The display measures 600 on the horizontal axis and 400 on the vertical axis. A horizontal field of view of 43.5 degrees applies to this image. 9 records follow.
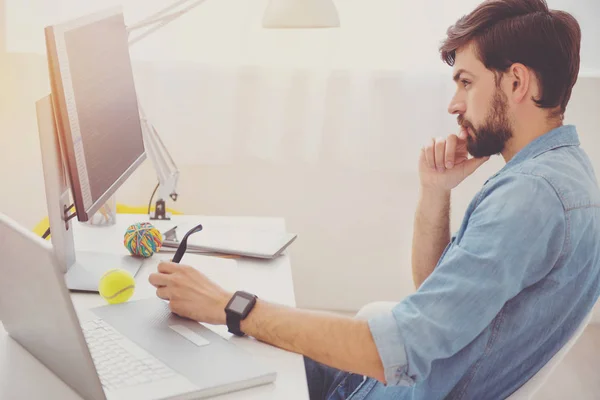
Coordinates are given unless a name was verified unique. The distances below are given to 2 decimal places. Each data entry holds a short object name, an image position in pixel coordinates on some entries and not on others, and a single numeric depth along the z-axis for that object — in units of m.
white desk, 0.98
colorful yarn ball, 1.53
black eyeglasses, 1.34
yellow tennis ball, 1.25
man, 1.03
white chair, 1.04
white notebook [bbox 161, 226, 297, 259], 1.60
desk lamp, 1.77
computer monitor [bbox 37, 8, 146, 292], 1.20
